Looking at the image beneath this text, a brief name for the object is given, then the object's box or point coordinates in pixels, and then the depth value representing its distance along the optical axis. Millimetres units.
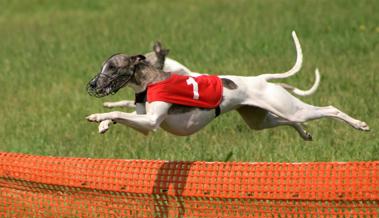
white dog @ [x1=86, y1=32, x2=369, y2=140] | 12656
